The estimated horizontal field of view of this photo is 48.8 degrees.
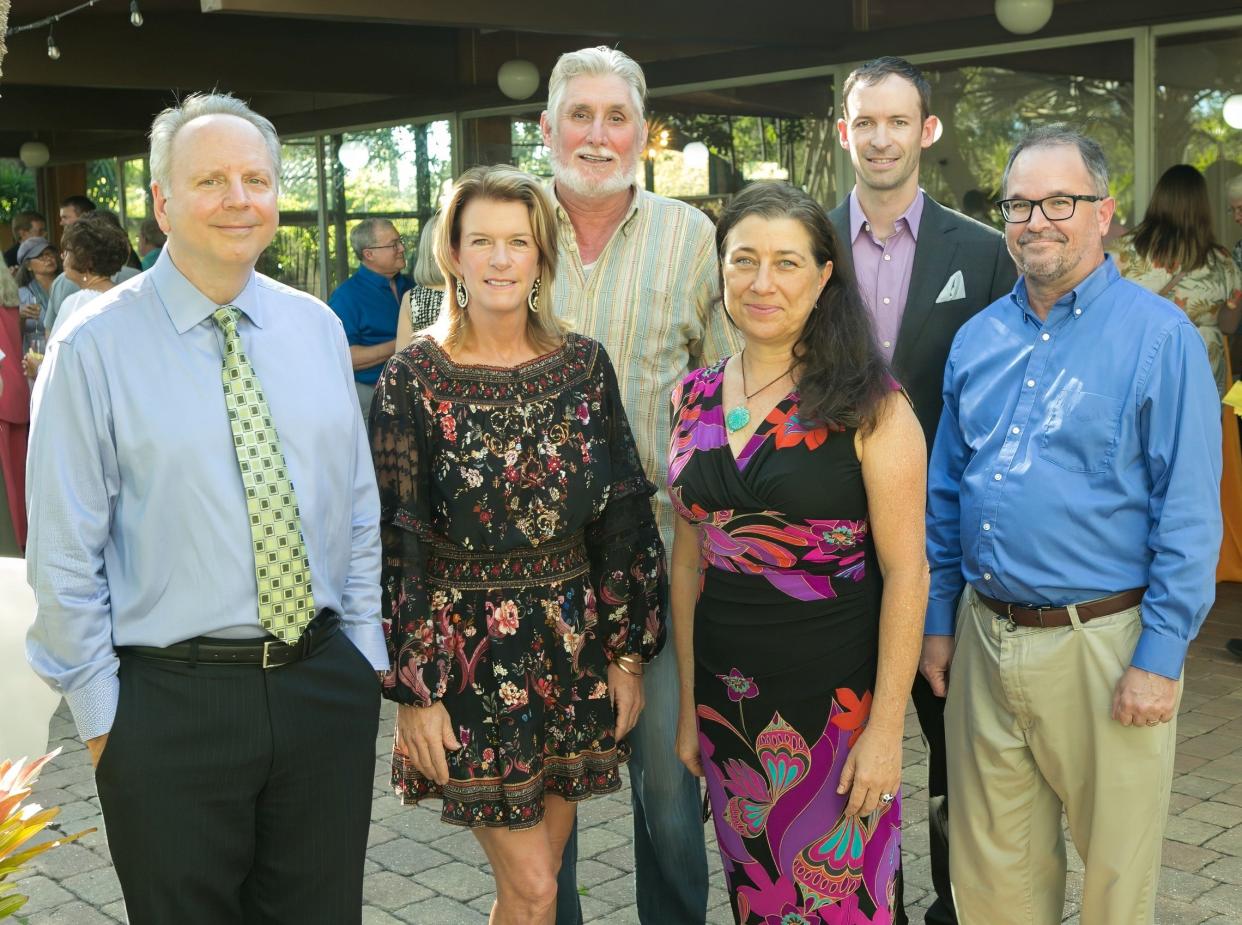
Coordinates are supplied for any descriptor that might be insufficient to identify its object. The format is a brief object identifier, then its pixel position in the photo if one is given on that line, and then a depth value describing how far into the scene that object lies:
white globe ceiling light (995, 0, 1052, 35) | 7.80
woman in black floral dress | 2.87
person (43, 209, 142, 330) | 7.68
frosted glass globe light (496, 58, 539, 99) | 10.77
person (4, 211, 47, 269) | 13.02
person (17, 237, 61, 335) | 9.88
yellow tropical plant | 1.80
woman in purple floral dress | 2.76
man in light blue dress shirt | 2.45
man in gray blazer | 3.47
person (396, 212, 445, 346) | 5.90
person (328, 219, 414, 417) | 8.50
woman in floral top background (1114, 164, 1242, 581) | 7.12
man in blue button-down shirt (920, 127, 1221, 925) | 2.82
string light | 8.14
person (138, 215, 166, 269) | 11.22
